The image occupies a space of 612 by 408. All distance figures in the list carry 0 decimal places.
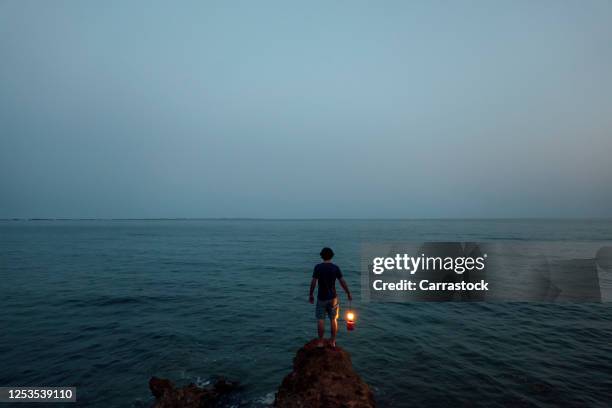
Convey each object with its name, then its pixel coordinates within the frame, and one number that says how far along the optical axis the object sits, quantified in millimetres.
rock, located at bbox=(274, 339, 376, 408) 6219
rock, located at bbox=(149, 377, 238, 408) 8023
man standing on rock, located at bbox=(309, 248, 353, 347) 7414
